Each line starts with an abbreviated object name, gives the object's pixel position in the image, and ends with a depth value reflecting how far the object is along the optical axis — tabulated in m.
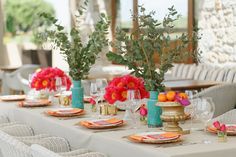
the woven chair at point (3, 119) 4.60
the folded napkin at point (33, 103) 4.54
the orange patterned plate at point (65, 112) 3.97
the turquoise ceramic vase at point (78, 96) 4.31
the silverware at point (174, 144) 2.91
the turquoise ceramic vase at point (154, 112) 3.46
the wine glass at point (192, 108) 3.33
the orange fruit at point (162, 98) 3.27
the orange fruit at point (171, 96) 3.25
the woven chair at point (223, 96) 5.43
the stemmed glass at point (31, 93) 4.96
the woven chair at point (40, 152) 2.59
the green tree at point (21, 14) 21.64
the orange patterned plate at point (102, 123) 3.44
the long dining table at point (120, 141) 2.81
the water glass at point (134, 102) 3.53
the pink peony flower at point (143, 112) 3.63
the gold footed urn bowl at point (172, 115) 3.21
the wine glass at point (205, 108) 3.31
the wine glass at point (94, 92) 4.05
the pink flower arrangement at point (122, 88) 3.87
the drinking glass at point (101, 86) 4.07
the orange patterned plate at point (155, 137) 2.95
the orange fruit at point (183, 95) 3.27
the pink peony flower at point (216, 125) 3.14
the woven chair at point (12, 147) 2.85
